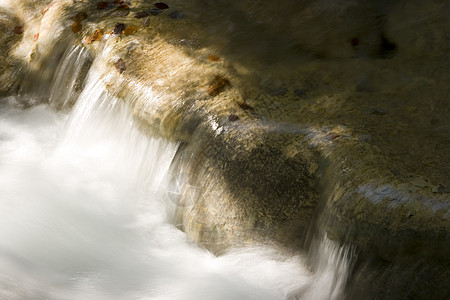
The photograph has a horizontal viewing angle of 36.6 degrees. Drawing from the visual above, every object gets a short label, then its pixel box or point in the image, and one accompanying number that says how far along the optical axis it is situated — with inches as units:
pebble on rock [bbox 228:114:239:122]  148.3
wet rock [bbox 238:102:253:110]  150.4
